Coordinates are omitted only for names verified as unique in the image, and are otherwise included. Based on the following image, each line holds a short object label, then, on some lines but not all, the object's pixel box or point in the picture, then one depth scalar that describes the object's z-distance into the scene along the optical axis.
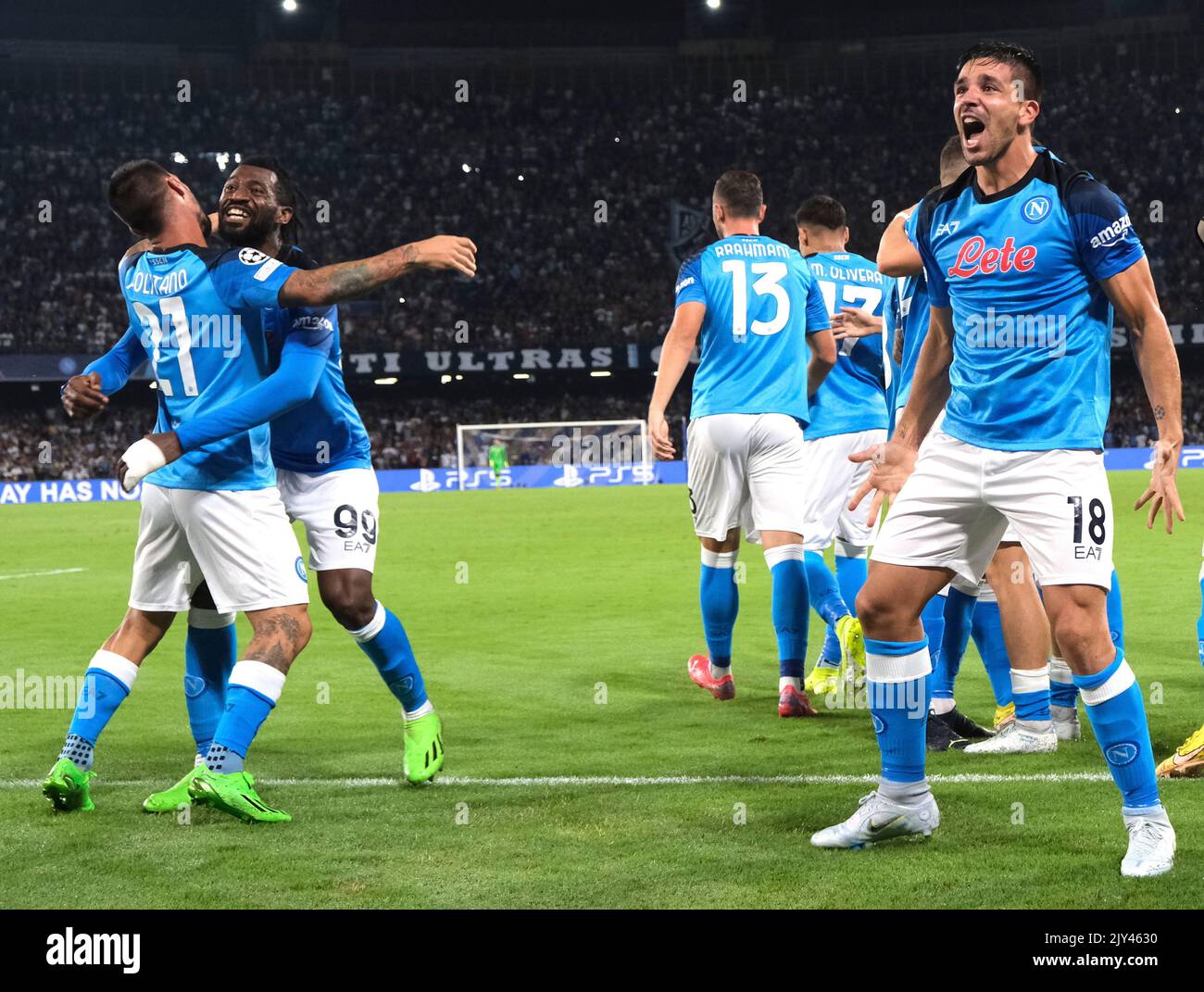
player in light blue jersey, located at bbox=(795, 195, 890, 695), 6.95
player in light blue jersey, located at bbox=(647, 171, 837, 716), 6.38
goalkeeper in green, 34.94
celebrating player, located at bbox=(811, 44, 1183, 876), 3.62
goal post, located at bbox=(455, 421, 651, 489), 37.47
